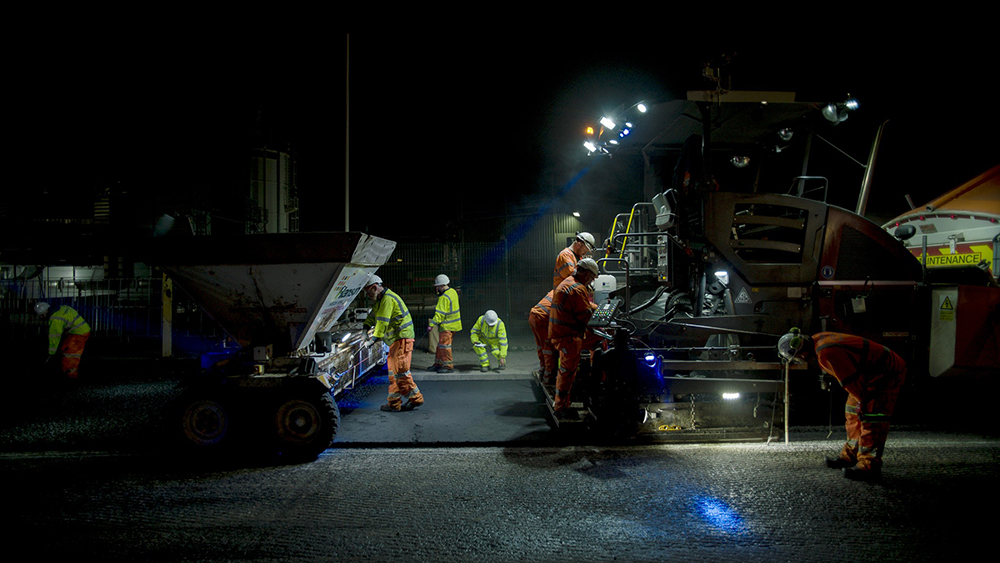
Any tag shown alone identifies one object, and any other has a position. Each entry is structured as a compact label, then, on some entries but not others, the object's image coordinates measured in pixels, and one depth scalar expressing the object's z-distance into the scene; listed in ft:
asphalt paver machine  16.39
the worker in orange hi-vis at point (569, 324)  16.58
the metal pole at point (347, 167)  21.84
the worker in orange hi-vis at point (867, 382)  12.80
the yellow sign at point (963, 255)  23.93
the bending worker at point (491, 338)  27.94
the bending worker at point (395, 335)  19.48
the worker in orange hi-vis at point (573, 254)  21.76
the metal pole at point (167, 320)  32.48
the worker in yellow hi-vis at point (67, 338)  25.70
